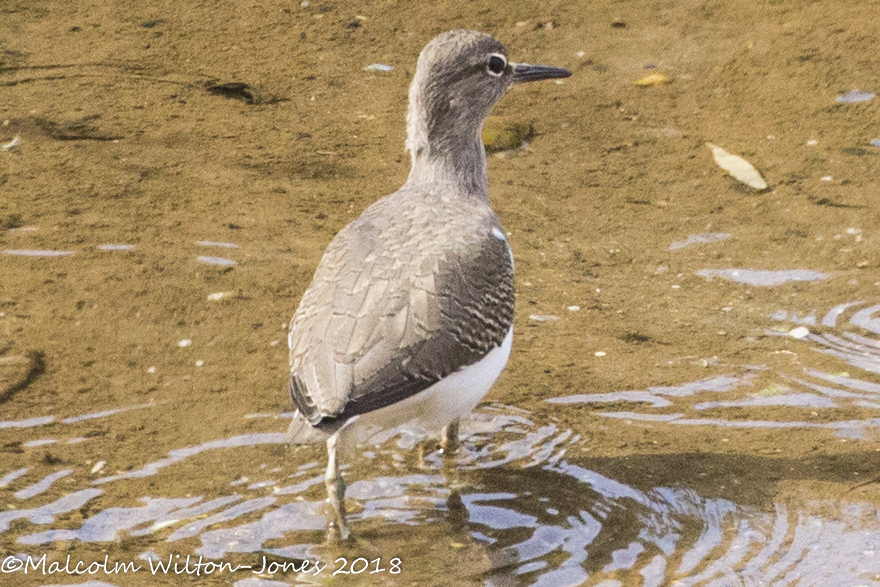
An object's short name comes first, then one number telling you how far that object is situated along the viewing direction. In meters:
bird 9.44
